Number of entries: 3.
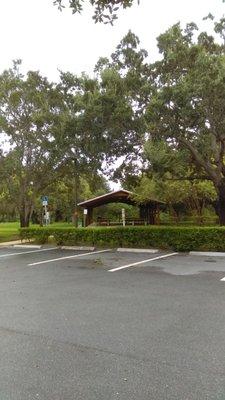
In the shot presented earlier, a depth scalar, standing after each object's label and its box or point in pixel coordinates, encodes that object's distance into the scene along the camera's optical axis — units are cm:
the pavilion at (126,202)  3444
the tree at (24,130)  2844
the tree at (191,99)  1784
